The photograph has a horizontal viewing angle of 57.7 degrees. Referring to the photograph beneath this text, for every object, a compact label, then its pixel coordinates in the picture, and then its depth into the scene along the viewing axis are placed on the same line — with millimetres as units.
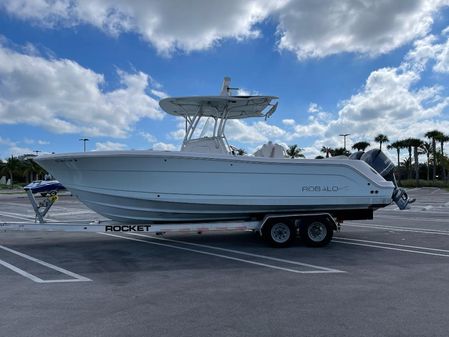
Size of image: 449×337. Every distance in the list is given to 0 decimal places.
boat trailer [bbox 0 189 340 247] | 8445
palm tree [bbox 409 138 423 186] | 69375
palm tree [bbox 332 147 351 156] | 65675
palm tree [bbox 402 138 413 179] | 70062
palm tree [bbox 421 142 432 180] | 72875
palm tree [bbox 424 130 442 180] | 67600
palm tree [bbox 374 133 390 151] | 76750
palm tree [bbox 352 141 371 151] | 68119
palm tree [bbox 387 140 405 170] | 71325
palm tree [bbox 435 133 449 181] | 67425
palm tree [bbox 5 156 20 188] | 79562
